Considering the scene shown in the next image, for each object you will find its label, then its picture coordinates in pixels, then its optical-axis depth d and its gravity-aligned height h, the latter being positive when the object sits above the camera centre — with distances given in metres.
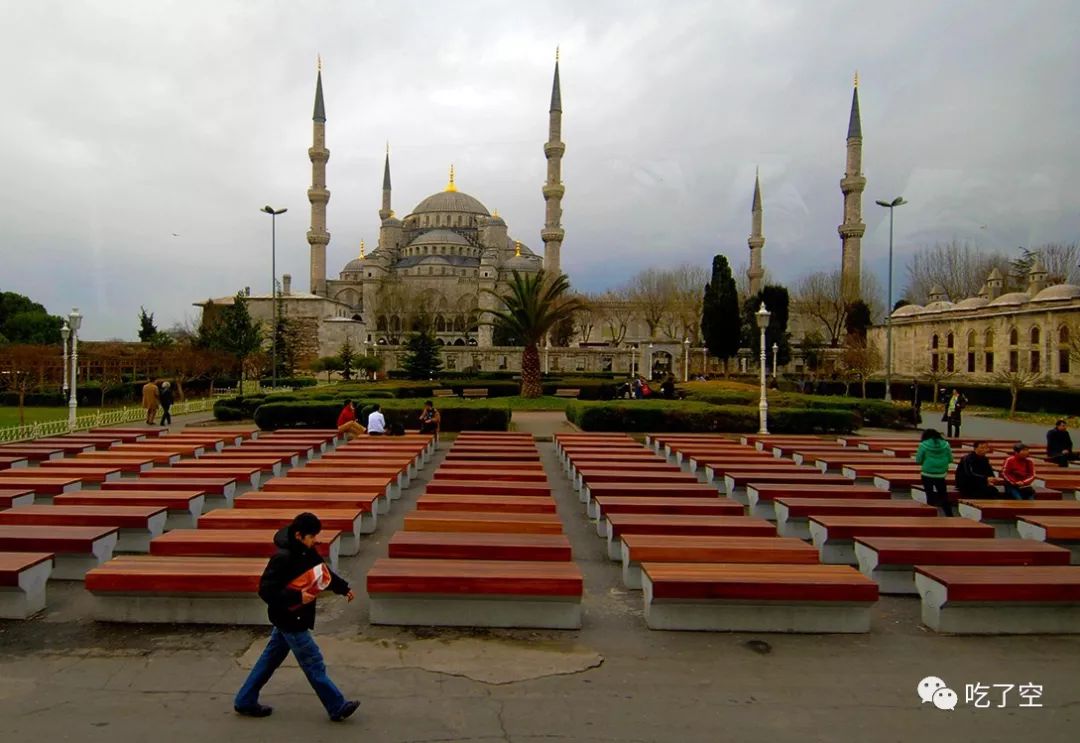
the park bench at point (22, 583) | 4.87 -1.49
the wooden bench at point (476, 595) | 4.88 -1.53
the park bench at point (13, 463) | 10.47 -1.40
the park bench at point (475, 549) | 5.54 -1.39
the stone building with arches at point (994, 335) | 32.84 +1.89
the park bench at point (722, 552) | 5.60 -1.42
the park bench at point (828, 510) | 7.27 -1.41
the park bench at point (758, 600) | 4.93 -1.57
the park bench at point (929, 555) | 5.61 -1.44
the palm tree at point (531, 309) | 24.75 +2.05
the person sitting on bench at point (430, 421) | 14.72 -1.06
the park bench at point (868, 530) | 6.45 -1.43
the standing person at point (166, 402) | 19.14 -0.90
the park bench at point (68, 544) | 5.66 -1.40
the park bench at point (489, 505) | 7.09 -1.33
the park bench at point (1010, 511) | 7.38 -1.44
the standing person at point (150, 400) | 19.58 -0.87
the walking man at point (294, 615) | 3.64 -1.25
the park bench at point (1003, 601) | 4.95 -1.59
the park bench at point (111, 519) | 6.40 -1.34
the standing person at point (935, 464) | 8.21 -1.07
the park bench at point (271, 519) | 6.34 -1.35
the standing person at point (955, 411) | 18.06 -1.02
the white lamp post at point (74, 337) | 17.16 +0.73
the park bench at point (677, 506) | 7.12 -1.36
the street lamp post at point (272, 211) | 33.22 +7.23
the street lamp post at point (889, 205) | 30.06 +6.98
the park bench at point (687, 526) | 6.35 -1.39
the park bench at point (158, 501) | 7.16 -1.33
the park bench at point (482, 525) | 6.29 -1.35
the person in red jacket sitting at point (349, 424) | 15.24 -1.17
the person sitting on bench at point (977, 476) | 8.40 -1.23
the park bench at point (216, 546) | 5.64 -1.39
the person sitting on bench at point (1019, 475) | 8.49 -1.23
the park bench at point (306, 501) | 7.10 -1.32
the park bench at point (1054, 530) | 6.62 -1.49
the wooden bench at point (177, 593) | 4.85 -1.52
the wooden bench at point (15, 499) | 7.48 -1.38
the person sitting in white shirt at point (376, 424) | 14.32 -1.09
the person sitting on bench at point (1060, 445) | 11.42 -1.19
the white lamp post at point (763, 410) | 16.64 -0.94
